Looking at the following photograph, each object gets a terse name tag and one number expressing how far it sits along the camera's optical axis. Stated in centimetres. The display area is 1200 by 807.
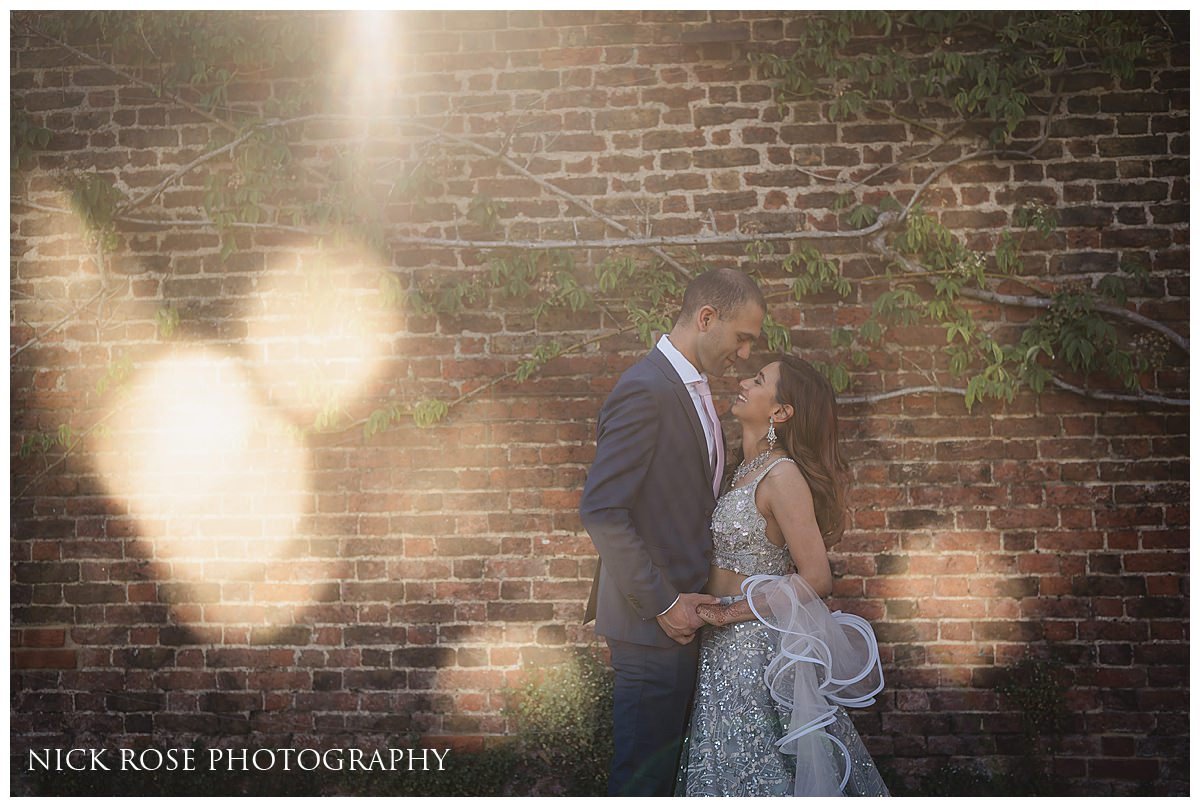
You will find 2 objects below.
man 247
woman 246
